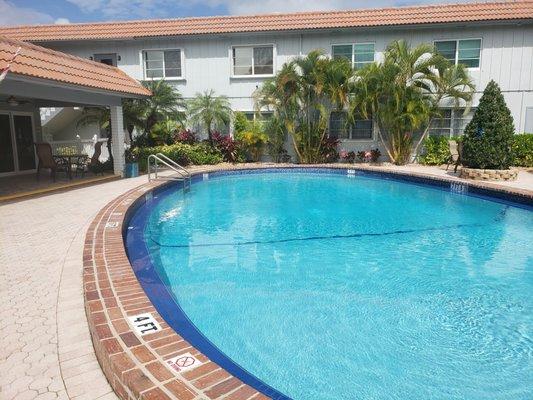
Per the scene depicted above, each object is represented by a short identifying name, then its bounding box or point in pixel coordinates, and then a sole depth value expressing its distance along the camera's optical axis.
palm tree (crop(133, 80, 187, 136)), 16.45
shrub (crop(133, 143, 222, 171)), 16.67
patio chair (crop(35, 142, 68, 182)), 12.26
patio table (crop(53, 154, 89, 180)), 12.83
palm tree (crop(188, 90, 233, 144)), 18.00
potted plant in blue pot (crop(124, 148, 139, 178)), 14.12
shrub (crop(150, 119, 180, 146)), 17.36
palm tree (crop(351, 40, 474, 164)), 16.27
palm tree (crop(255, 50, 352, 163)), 16.83
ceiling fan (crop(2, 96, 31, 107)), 11.88
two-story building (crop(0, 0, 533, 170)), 17.69
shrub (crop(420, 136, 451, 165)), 17.45
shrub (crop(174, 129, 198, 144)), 18.69
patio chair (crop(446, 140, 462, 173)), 14.27
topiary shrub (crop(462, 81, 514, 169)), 12.28
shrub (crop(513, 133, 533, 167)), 16.30
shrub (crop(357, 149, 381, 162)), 18.33
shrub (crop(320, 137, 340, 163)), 18.61
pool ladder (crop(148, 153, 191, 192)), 12.99
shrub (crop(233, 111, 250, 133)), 18.91
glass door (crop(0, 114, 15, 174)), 14.46
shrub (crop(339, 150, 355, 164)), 18.81
